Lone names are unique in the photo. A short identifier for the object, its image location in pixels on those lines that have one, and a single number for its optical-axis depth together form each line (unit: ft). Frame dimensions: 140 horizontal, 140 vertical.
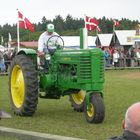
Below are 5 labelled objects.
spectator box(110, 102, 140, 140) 12.05
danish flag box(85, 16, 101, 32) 123.13
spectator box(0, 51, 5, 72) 103.86
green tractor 33.83
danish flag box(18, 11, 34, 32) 111.55
